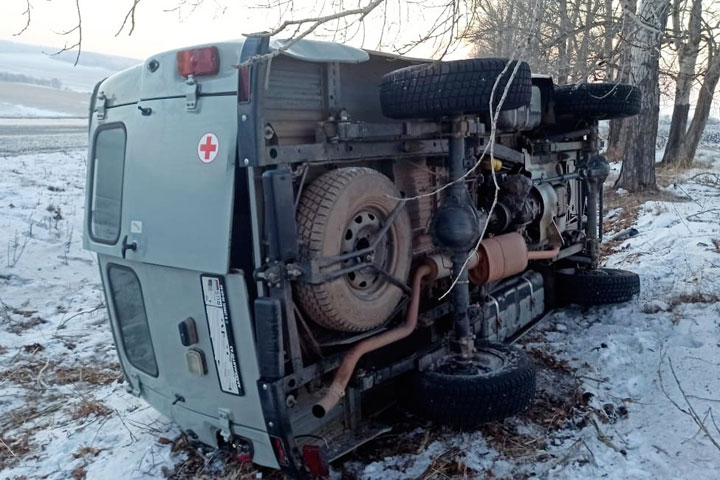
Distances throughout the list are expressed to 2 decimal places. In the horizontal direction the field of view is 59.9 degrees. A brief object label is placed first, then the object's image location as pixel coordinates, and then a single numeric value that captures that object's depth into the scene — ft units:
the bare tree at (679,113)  45.76
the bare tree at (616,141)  54.95
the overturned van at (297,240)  9.23
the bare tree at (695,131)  51.65
